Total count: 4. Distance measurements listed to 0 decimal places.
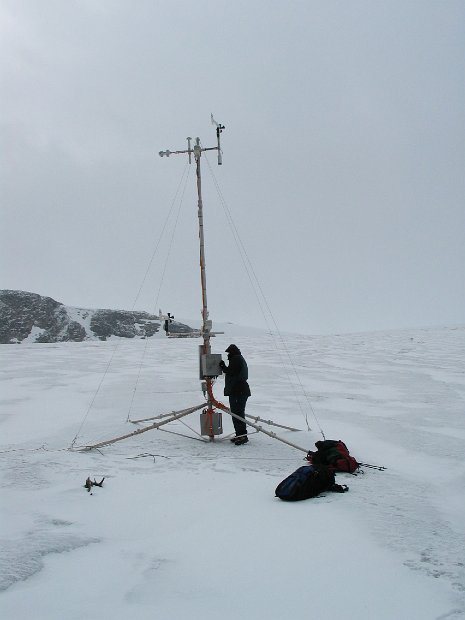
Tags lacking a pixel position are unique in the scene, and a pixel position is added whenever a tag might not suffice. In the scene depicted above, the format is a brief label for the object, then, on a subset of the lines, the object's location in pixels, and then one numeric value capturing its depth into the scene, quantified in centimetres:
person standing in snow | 831
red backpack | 643
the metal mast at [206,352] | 828
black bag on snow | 519
